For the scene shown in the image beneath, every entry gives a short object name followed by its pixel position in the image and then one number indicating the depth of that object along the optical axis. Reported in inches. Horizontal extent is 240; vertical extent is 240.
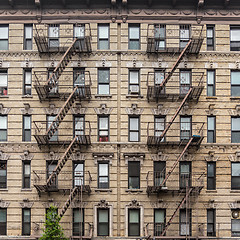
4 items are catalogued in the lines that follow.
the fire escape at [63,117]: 906.1
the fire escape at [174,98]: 913.5
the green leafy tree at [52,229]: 835.4
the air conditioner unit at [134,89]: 960.1
